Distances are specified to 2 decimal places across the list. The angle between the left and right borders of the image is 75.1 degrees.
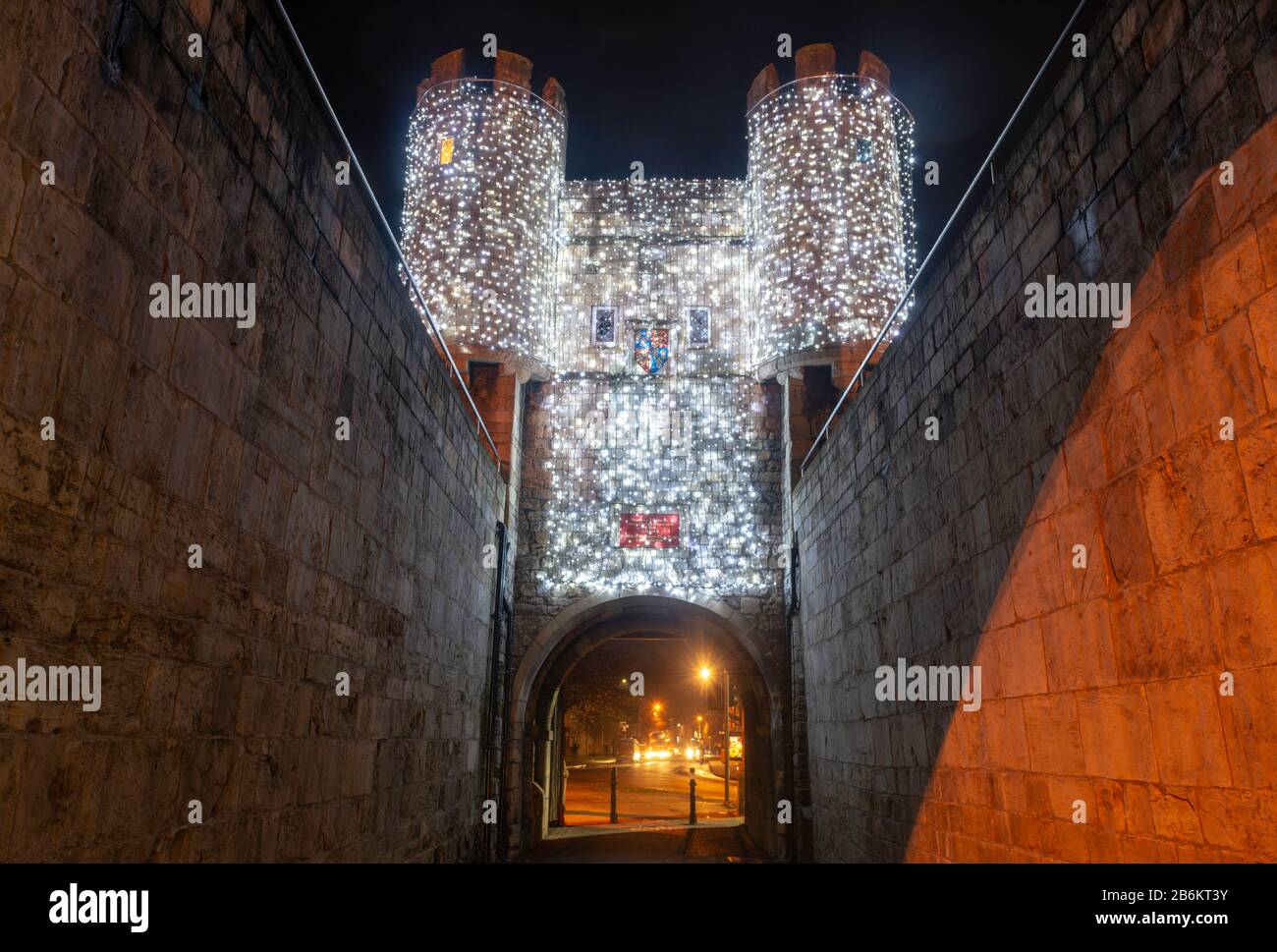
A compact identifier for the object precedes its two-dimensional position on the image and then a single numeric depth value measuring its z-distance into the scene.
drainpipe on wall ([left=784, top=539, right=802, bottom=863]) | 10.97
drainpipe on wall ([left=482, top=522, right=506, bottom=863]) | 9.41
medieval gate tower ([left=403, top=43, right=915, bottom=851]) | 12.03
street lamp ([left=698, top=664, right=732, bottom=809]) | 19.43
